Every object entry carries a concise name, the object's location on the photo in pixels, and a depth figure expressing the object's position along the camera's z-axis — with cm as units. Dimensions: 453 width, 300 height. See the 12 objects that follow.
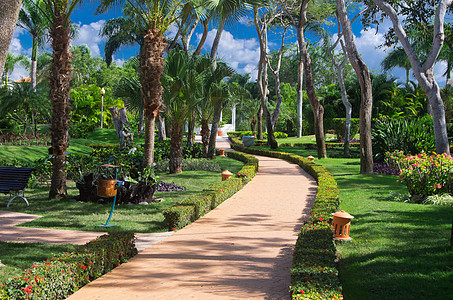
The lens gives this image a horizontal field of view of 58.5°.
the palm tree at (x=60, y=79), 948
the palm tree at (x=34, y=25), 2878
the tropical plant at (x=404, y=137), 1538
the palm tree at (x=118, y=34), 3315
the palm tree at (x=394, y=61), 4209
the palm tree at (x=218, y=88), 1773
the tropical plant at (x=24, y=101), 2138
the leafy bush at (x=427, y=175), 903
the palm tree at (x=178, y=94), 1469
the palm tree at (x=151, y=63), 1095
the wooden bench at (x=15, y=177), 923
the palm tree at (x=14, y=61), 5334
